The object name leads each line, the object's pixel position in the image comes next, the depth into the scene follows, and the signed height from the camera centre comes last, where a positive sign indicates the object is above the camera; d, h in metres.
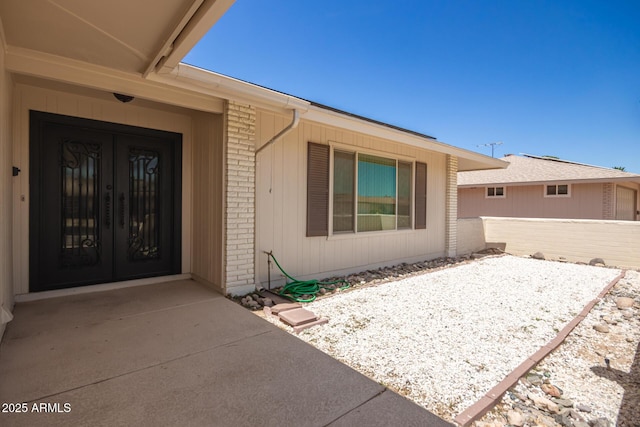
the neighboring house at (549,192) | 11.23 +0.86
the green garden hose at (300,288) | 4.04 -1.15
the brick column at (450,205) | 7.56 +0.15
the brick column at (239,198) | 3.79 +0.16
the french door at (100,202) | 3.45 +0.08
